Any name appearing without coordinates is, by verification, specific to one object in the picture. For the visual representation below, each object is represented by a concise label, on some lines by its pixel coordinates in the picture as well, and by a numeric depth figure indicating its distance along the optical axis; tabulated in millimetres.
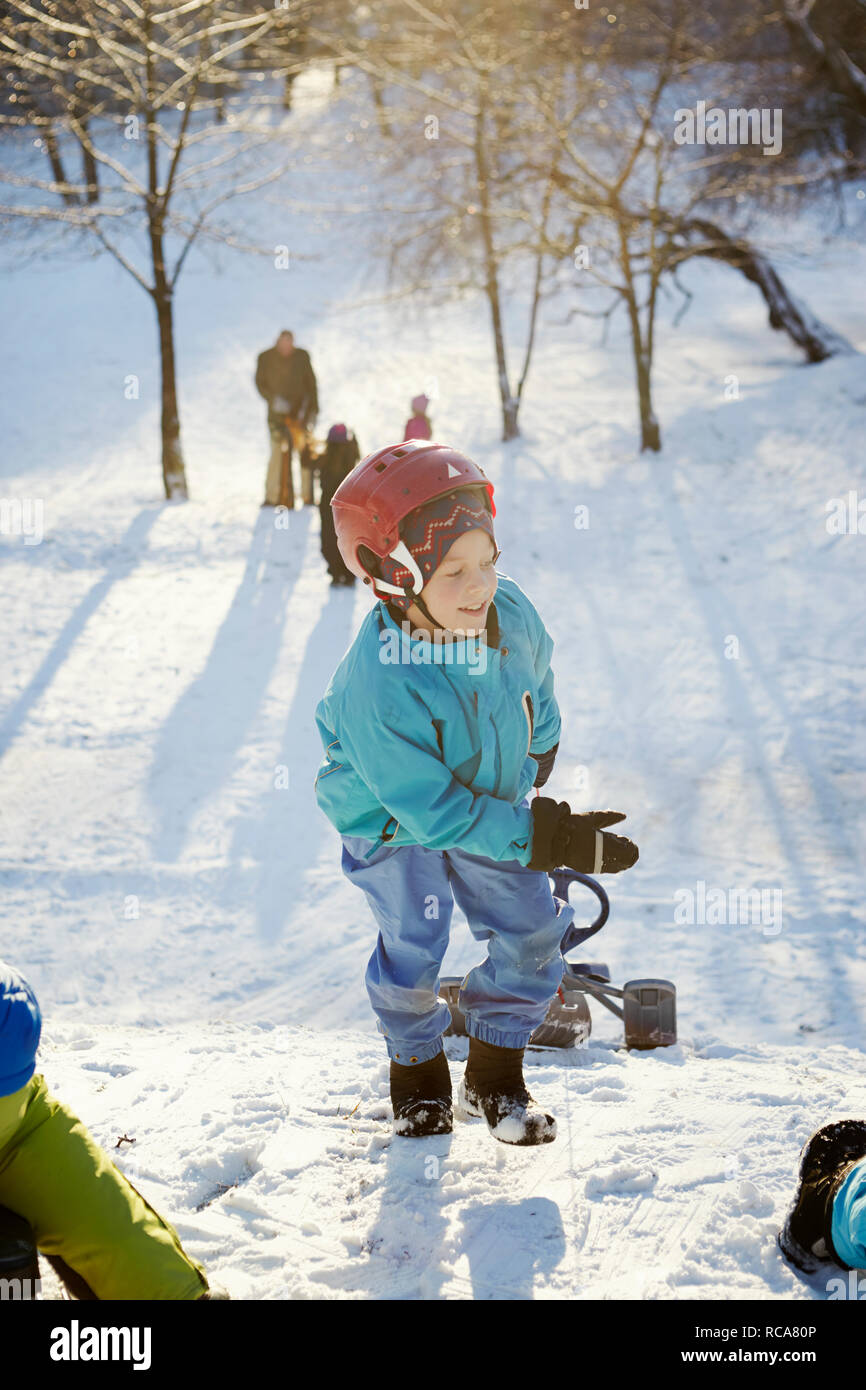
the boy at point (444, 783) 2562
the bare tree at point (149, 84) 11469
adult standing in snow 11391
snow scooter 3885
